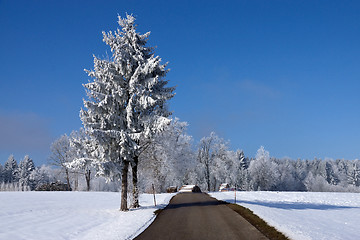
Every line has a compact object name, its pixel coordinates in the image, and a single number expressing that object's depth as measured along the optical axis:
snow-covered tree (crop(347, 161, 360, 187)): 105.70
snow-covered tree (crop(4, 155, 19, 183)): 84.53
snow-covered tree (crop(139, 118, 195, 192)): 38.62
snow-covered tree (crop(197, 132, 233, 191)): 60.28
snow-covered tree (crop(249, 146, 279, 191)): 75.75
